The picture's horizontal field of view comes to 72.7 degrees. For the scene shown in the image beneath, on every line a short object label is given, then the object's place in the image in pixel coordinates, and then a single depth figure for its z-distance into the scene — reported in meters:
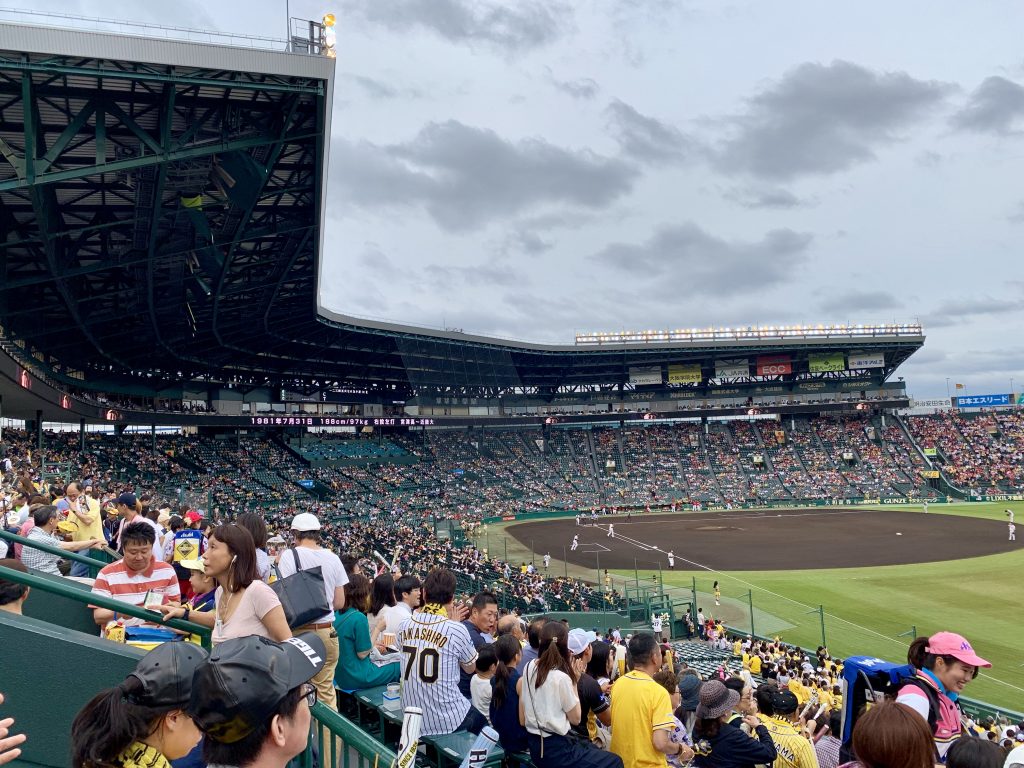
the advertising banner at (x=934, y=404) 76.44
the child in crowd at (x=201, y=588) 5.17
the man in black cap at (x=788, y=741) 5.18
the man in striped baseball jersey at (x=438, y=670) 5.27
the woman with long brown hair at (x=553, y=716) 4.55
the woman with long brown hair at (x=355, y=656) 6.48
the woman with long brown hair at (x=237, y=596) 4.25
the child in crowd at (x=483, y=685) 5.40
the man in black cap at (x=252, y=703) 2.38
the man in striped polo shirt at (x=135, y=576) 5.20
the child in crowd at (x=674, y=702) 4.68
